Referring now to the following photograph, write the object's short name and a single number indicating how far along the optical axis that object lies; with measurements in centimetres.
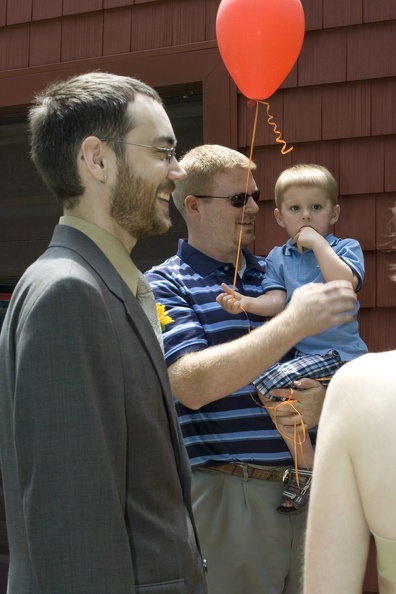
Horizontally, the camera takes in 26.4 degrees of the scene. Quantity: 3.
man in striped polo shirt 248
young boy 256
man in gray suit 146
